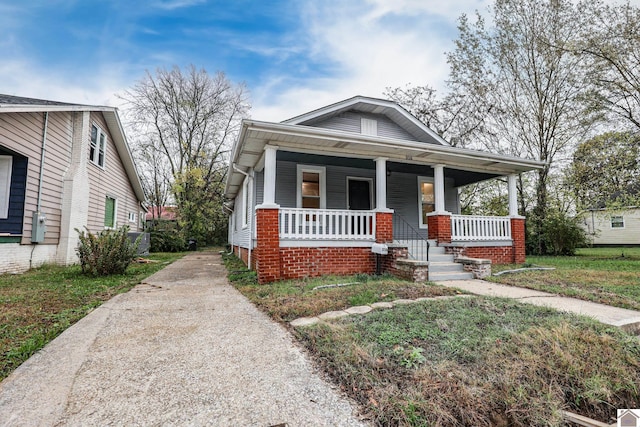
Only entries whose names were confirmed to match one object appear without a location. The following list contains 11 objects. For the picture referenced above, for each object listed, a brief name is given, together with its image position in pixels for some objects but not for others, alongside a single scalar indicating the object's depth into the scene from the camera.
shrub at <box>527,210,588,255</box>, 12.84
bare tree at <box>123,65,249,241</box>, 20.62
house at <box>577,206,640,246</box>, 20.53
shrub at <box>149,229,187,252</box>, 18.36
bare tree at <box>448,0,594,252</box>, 12.50
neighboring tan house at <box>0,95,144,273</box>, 7.06
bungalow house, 6.53
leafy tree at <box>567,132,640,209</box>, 10.87
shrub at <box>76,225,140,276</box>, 6.89
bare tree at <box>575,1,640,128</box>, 10.88
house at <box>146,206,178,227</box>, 19.44
